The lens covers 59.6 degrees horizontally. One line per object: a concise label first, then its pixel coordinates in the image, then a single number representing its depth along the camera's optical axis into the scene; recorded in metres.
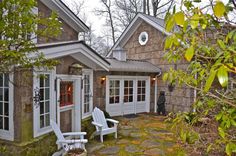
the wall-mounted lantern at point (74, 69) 5.89
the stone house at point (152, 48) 9.70
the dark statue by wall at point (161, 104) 10.08
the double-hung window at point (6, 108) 4.34
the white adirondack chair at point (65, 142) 4.66
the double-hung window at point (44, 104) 4.66
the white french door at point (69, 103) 5.82
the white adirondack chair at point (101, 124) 6.19
